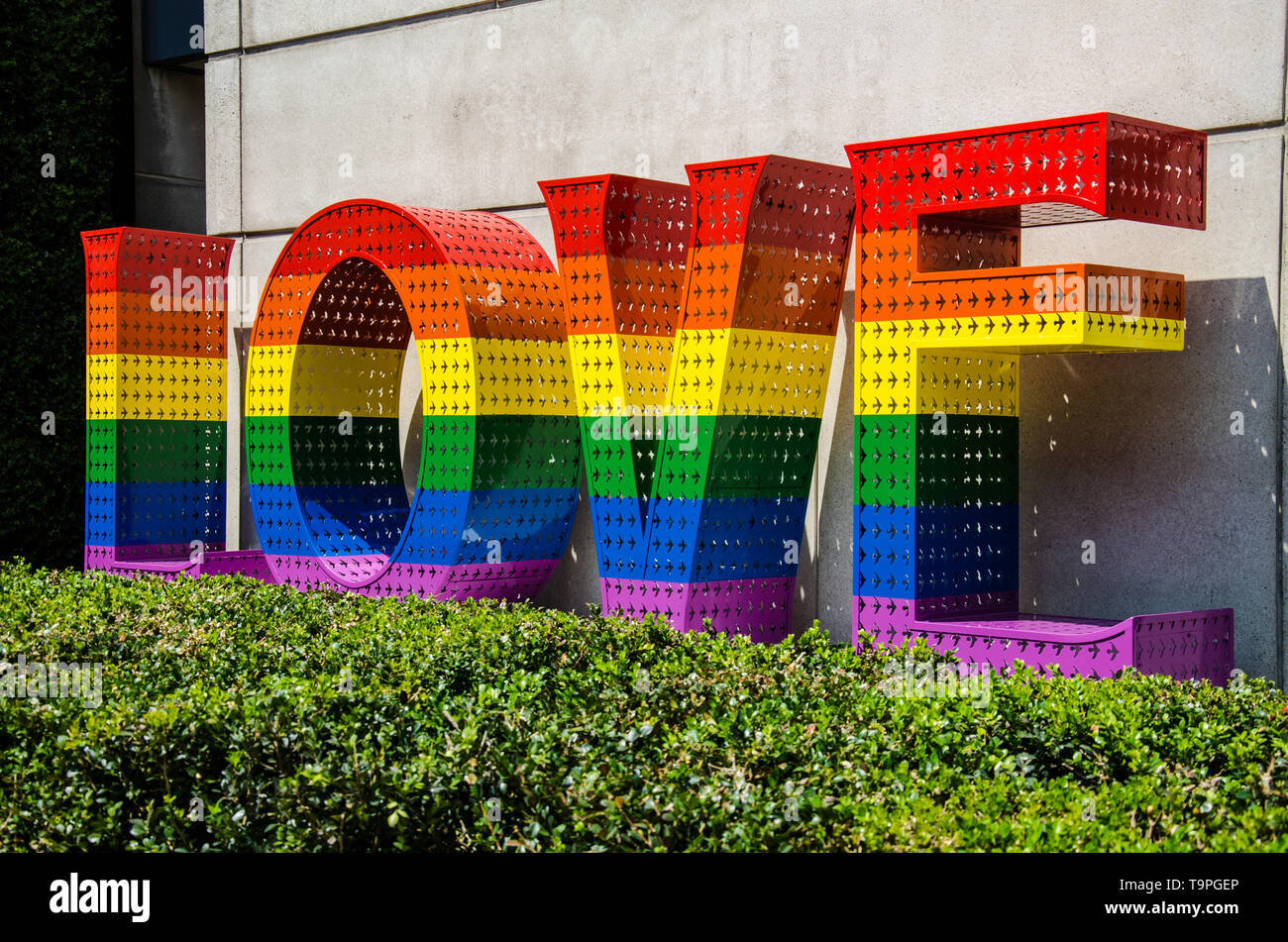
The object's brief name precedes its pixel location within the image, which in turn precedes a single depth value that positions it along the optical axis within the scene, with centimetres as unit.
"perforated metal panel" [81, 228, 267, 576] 1067
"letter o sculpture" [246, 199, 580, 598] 843
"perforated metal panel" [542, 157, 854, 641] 749
